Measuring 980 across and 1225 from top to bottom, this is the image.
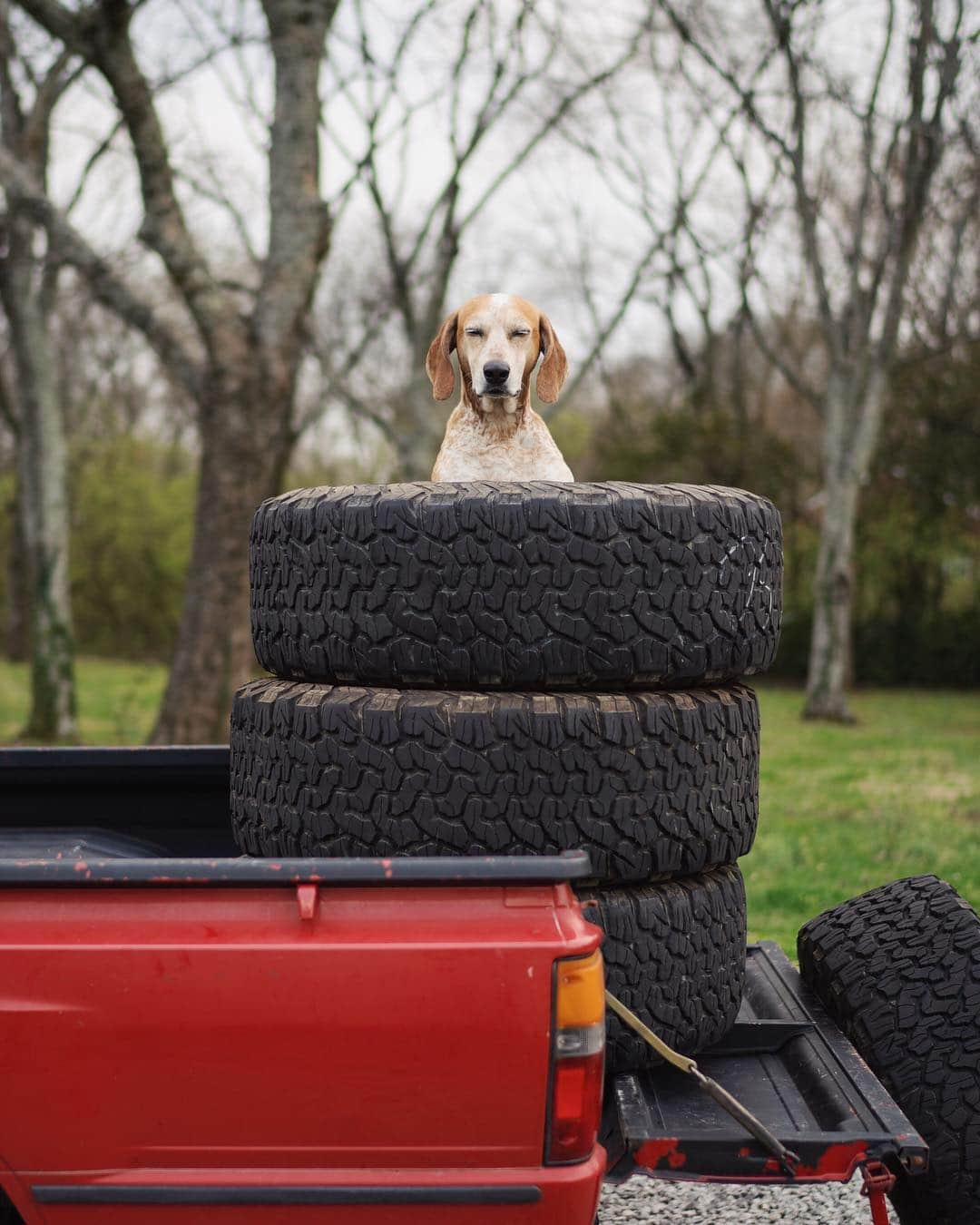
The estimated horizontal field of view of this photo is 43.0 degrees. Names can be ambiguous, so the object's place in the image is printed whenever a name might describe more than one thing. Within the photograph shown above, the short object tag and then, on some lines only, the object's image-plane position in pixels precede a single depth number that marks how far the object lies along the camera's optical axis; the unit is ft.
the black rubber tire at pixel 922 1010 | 8.02
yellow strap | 6.98
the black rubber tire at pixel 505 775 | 7.73
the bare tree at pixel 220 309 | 28.37
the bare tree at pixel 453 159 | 48.93
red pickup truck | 6.23
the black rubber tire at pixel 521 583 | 7.79
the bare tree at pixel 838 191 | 46.50
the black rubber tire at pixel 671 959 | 8.09
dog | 11.12
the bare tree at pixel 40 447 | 39.83
